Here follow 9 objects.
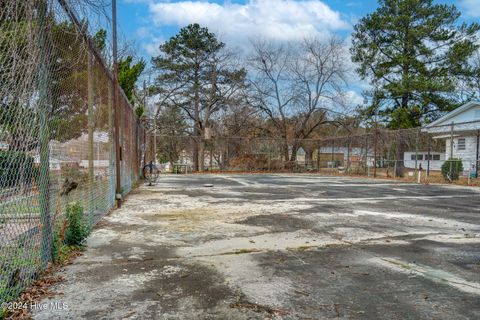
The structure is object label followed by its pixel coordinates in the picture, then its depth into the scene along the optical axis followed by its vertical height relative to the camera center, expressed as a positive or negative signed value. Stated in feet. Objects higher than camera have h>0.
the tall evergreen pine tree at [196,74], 89.51 +19.80
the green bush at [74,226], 12.46 -2.41
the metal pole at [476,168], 54.06 -0.83
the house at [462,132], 66.44 +5.34
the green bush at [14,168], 7.76 -0.31
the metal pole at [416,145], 55.52 +2.42
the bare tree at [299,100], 87.81 +13.93
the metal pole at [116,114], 21.71 +2.46
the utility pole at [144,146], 51.13 +1.41
